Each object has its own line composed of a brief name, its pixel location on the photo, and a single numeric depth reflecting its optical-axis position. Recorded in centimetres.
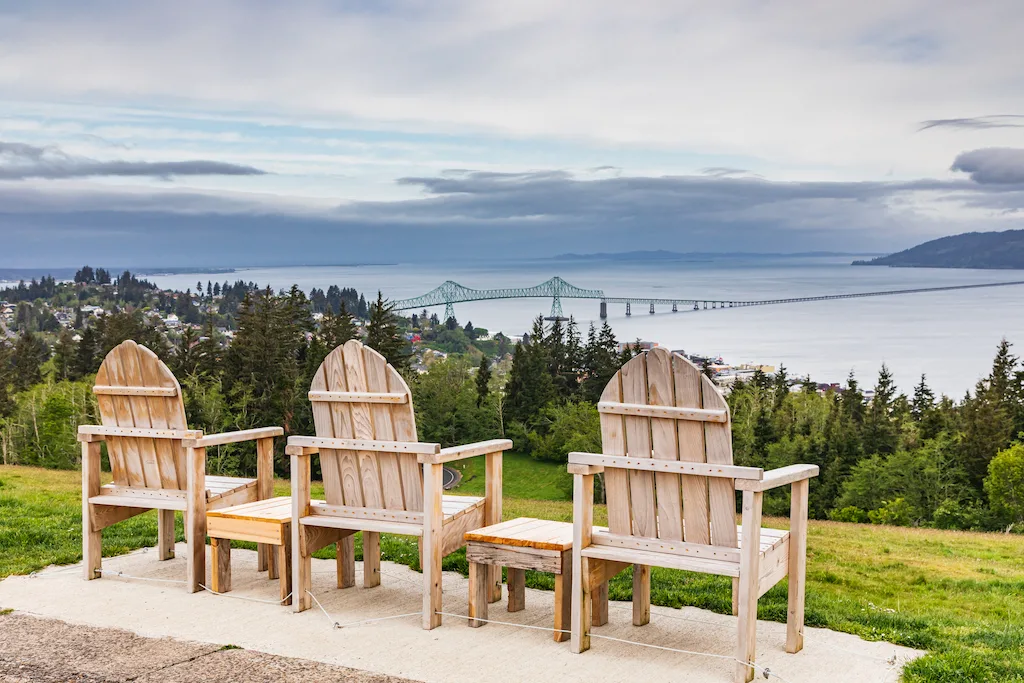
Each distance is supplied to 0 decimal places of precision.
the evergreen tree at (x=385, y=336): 5431
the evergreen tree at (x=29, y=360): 6294
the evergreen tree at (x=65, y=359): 6383
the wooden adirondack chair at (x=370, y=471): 512
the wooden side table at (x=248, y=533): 555
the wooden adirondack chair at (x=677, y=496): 430
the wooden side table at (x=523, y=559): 484
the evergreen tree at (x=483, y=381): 5134
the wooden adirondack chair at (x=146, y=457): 586
